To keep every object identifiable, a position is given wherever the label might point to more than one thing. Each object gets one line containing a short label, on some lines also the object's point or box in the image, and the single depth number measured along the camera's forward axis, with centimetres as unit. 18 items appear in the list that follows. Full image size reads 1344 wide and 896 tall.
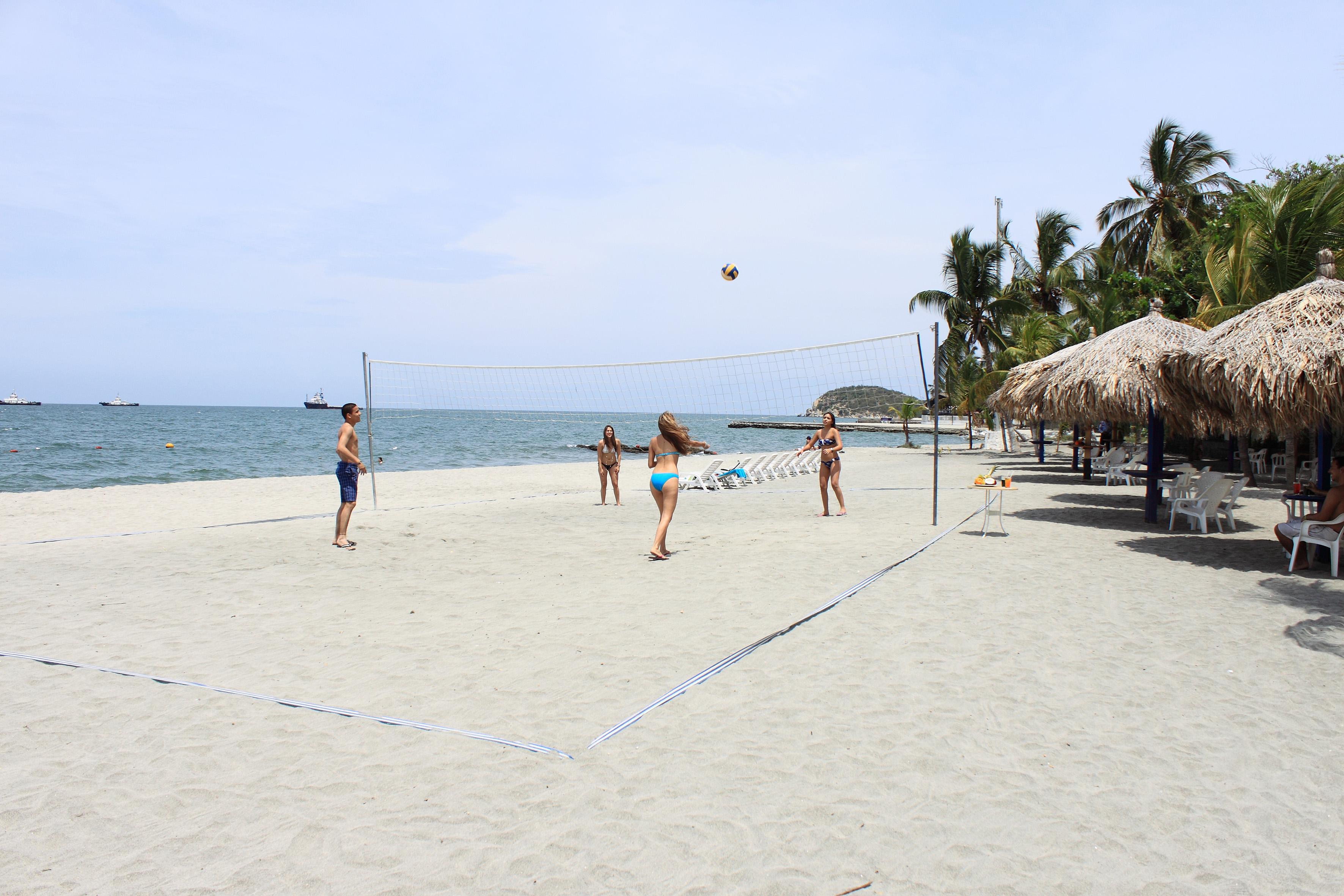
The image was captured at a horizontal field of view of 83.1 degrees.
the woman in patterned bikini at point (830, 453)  878
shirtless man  693
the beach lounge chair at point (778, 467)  1538
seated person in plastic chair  577
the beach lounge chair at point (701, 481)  1351
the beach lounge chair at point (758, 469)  1474
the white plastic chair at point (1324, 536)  567
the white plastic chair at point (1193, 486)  848
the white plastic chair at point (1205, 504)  779
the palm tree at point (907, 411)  3222
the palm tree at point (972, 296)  2428
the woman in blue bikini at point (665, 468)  625
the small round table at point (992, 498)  732
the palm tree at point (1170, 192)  1970
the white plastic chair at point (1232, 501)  788
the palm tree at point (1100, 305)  1636
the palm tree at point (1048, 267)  2330
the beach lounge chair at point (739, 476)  1378
